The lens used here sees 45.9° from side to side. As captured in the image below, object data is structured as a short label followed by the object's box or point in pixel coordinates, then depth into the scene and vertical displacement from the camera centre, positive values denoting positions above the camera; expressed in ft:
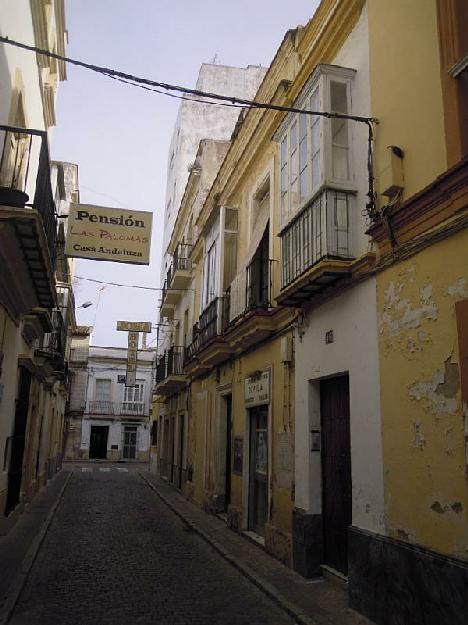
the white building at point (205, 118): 80.48 +49.21
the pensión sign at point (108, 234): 25.50 +9.30
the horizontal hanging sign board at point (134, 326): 77.20 +15.51
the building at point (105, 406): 121.60 +7.22
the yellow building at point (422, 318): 13.80 +3.44
